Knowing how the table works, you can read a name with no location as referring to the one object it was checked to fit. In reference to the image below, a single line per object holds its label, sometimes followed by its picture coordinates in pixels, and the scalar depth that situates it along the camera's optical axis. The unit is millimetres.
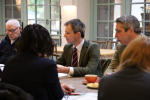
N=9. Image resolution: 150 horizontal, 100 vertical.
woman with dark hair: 2198
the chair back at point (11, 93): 1715
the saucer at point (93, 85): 2605
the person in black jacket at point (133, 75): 1847
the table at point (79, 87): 2383
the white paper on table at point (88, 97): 2355
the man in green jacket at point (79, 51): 3219
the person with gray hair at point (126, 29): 3088
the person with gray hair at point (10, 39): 3819
